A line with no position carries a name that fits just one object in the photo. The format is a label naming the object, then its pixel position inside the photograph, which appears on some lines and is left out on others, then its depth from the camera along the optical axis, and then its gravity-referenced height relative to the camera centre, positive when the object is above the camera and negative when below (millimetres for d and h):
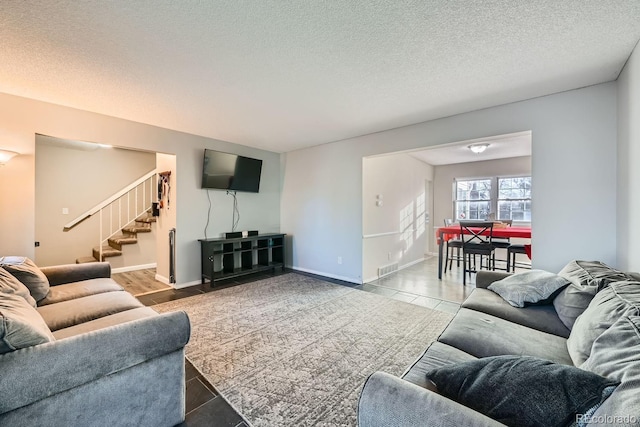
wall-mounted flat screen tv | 4355 +740
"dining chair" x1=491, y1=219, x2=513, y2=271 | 4273 -495
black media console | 4234 -772
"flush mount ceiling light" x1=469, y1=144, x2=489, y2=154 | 4736 +1217
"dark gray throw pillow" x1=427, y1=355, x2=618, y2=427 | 737 -546
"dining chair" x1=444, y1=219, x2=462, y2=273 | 4664 -525
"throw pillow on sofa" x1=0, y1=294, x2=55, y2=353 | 1095 -513
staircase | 5078 -75
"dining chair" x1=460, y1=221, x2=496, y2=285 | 4207 -383
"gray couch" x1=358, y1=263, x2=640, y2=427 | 771 -613
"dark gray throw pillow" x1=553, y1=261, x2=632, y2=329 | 1628 -482
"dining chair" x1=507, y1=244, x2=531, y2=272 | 4243 -572
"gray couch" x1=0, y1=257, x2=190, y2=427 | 1095 -732
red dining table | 4008 -310
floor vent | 4871 -1061
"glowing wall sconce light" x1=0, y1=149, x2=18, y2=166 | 2603 +580
